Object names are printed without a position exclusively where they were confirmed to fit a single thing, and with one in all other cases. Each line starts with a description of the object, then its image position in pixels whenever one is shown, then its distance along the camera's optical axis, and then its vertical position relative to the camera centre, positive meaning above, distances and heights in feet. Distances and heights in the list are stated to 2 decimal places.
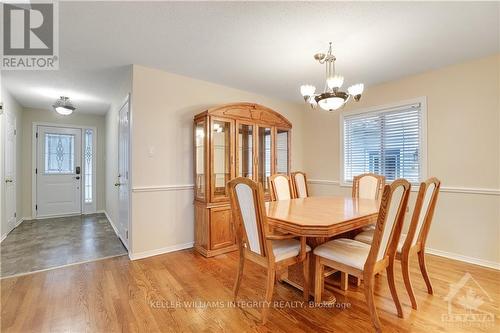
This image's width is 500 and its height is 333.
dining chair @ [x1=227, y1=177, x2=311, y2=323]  5.42 -1.86
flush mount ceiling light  13.21 +3.42
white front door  16.46 -0.29
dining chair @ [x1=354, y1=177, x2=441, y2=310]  5.87 -1.72
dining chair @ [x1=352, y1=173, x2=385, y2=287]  9.61 -0.84
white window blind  10.57 +1.16
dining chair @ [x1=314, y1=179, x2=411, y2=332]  4.97 -2.10
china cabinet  9.94 +0.38
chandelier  6.73 +2.06
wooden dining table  5.32 -1.29
